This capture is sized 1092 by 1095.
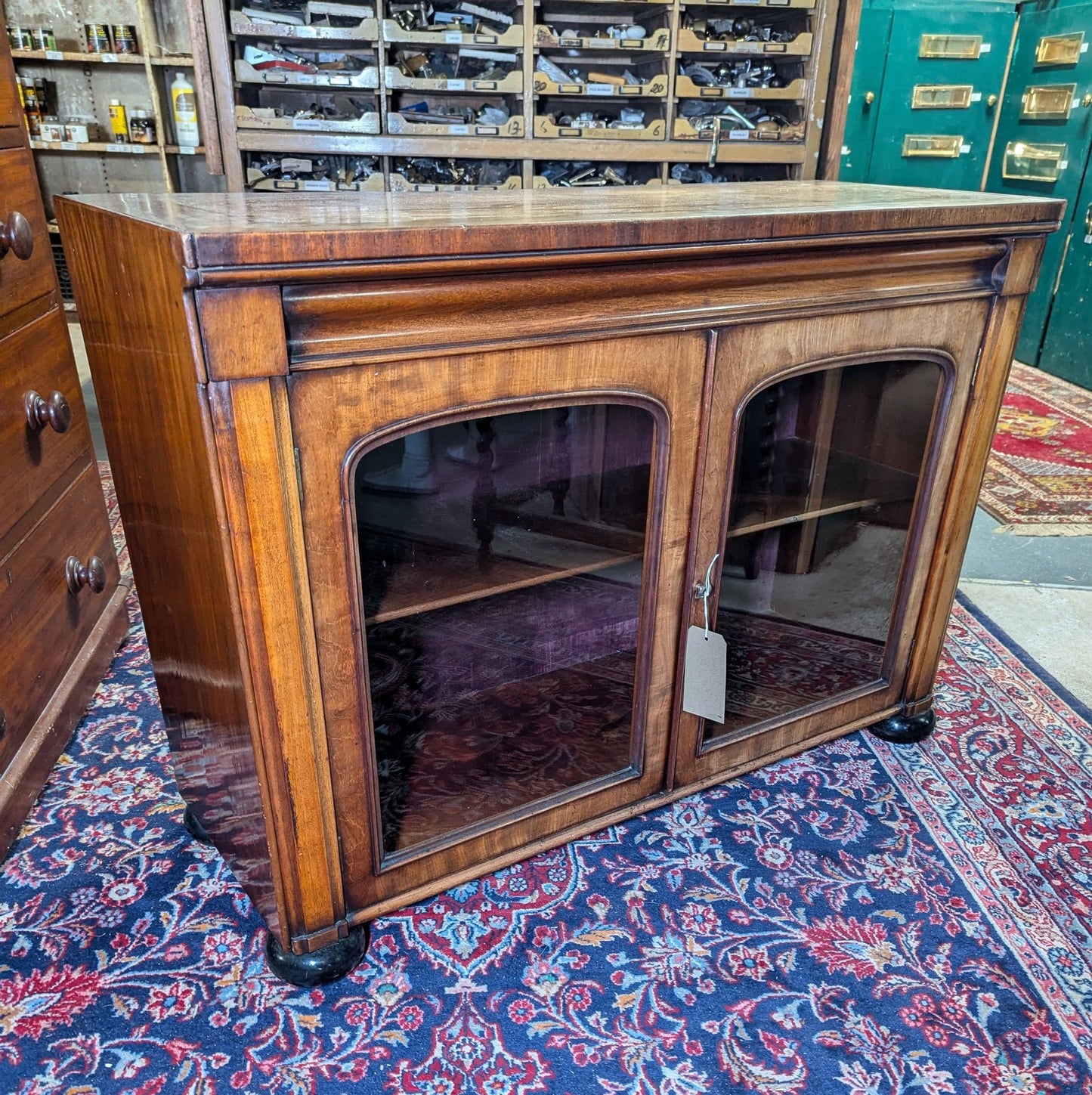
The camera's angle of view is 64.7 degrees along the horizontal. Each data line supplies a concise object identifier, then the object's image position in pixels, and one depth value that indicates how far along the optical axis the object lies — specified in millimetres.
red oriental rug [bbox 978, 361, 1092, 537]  2615
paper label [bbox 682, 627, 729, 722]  1192
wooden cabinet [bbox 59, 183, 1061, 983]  834
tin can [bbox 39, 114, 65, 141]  3609
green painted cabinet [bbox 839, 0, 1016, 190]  4371
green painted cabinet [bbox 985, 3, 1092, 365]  3953
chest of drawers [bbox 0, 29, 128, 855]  1338
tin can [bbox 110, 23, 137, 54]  3537
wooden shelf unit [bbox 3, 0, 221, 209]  3533
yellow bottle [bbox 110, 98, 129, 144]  3662
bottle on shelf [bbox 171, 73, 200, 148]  3615
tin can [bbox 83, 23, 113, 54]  3512
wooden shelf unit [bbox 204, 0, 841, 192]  2680
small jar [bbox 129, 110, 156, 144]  3664
